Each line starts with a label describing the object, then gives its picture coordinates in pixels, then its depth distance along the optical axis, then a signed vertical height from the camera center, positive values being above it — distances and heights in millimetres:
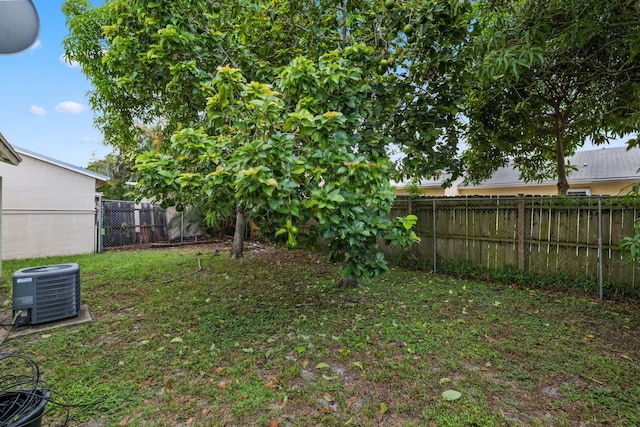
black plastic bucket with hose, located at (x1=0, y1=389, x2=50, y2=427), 1487 -1028
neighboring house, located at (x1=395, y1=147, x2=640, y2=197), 10031 +1384
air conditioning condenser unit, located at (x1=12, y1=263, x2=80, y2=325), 3463 -932
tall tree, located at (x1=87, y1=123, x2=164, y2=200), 14582 +2454
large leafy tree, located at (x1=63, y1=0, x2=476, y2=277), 2537 +1386
